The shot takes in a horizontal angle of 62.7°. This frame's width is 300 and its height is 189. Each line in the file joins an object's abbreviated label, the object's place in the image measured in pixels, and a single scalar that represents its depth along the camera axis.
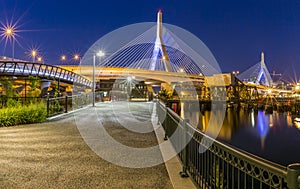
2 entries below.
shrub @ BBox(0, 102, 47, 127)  11.88
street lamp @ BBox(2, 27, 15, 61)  38.19
